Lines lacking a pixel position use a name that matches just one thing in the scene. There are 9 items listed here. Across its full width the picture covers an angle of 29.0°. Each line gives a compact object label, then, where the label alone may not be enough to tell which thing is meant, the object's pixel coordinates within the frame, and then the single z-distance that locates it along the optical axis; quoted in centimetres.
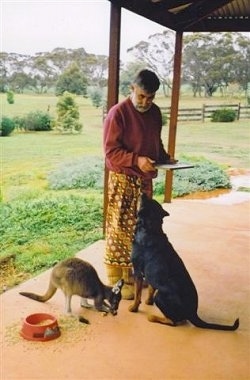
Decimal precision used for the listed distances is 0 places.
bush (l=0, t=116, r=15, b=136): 629
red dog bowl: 257
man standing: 293
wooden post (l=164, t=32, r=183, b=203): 596
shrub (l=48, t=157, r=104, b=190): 740
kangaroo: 286
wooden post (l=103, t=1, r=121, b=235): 410
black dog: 277
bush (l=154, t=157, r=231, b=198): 783
